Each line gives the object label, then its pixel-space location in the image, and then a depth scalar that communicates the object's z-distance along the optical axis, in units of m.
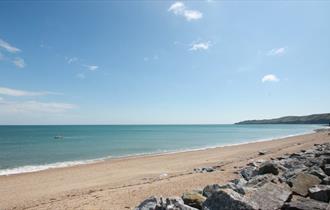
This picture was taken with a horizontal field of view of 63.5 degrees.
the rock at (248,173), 10.53
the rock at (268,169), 9.88
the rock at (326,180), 7.01
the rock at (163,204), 6.00
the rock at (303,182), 6.59
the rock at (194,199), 6.61
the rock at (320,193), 5.93
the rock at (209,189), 7.22
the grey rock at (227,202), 5.25
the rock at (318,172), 7.59
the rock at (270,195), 5.57
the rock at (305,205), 5.40
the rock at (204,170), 14.93
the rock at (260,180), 7.63
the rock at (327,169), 8.30
